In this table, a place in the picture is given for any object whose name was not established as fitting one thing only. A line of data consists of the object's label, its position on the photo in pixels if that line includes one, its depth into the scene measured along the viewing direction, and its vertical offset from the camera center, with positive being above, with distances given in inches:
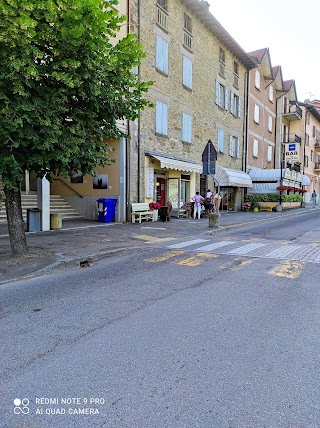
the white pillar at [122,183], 588.4 +31.3
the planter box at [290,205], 1125.5 -7.2
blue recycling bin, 587.5 -12.8
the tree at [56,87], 220.5 +82.6
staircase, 595.5 -7.3
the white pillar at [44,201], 470.0 +0.1
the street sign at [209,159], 508.1 +64.2
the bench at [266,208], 1070.7 -16.5
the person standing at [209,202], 750.5 +0.6
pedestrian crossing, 326.6 -49.1
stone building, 632.4 +232.4
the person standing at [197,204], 709.1 -4.8
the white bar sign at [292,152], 1266.0 +188.7
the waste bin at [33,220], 451.8 -25.0
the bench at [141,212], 594.9 -18.0
